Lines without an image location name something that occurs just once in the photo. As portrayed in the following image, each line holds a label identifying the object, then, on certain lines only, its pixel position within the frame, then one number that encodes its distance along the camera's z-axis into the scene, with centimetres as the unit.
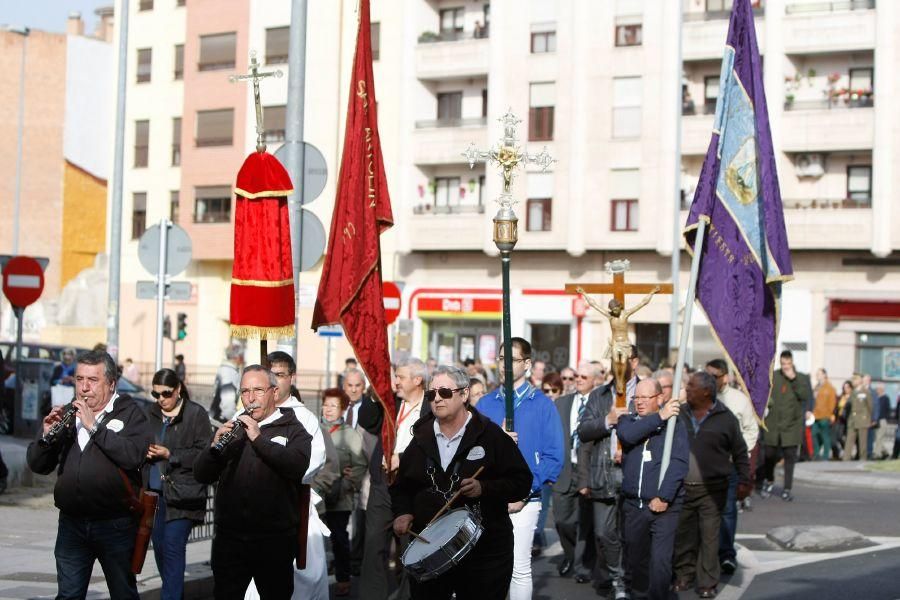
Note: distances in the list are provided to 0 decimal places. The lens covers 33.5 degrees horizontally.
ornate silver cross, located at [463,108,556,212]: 973
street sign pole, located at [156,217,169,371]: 1845
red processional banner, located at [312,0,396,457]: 1109
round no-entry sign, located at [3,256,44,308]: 2086
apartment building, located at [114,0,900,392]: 4056
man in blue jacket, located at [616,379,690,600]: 1061
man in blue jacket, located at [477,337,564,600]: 989
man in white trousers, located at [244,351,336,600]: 894
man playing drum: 756
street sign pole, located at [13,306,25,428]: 2138
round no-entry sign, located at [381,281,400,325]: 2391
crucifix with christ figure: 1136
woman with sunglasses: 977
